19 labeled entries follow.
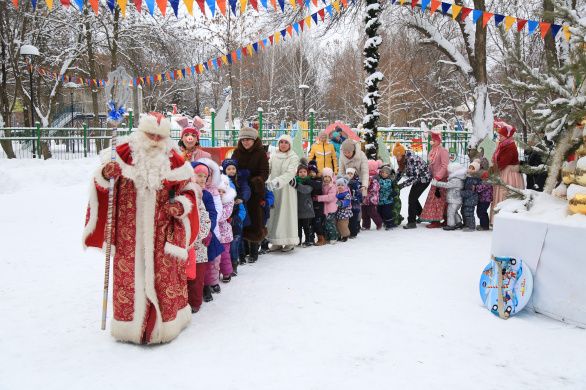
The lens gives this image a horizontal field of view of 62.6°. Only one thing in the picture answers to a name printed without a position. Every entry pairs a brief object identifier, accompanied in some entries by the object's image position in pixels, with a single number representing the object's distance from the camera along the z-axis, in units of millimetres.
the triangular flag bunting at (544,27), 8453
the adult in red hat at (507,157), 7648
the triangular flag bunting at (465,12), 9273
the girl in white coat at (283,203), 6797
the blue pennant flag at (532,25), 8594
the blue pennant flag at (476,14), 9234
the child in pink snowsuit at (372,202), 8234
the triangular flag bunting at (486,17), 9070
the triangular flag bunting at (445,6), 8922
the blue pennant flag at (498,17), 8931
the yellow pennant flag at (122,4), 5603
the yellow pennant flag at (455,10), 9131
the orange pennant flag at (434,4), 8831
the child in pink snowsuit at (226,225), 5141
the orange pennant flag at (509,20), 8450
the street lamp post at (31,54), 14484
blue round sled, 4203
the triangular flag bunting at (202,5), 6066
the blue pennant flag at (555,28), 8275
